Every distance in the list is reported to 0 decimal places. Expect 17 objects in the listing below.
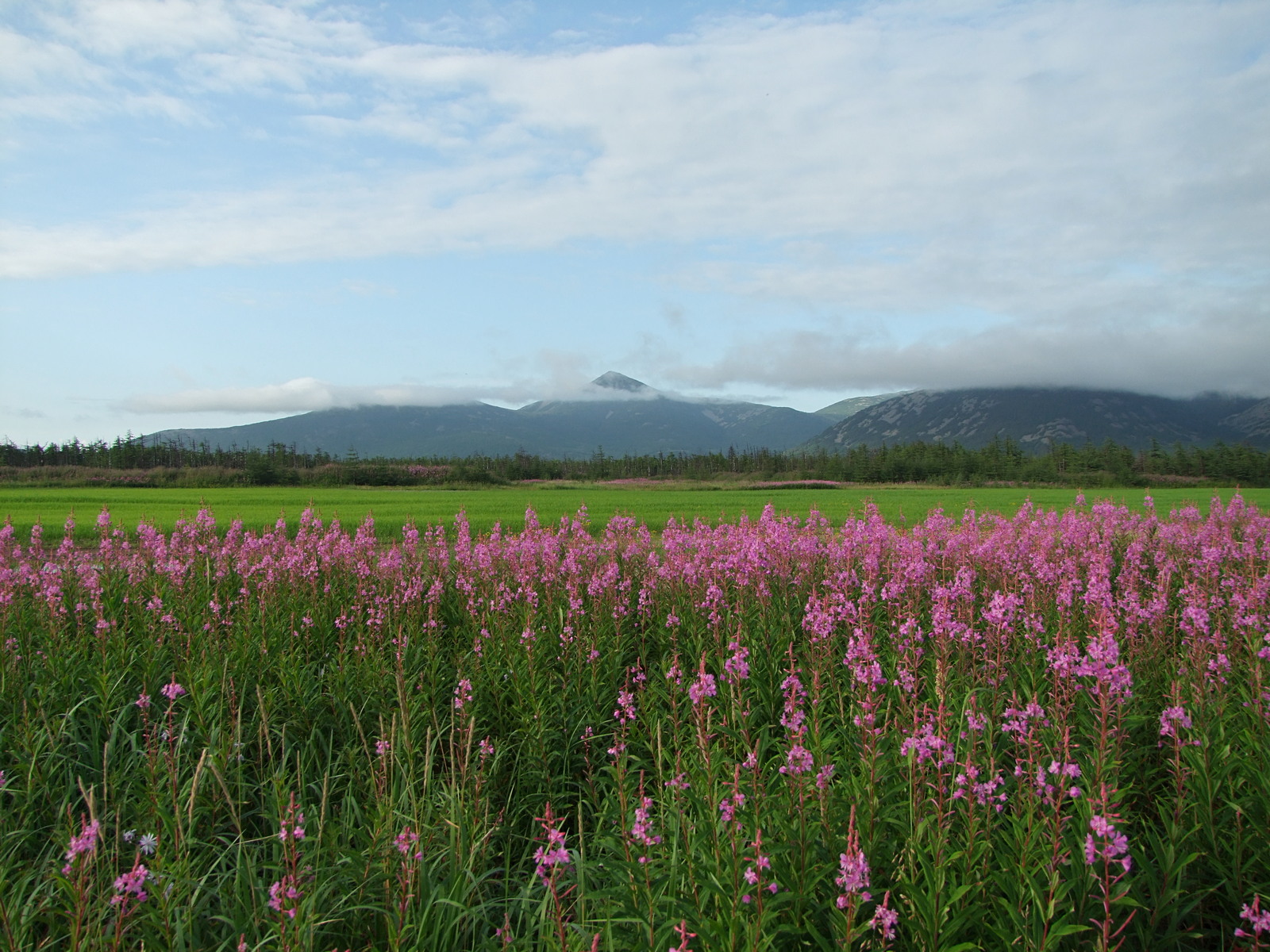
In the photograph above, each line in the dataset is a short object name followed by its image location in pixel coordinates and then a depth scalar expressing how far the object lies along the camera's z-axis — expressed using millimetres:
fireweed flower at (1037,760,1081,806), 2682
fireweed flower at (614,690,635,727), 4477
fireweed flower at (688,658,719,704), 3336
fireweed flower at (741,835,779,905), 2402
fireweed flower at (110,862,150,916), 2385
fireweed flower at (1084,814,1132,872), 2375
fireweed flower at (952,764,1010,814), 2906
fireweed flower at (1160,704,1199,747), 3533
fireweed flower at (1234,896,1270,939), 2264
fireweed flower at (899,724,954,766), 3176
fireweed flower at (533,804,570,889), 2488
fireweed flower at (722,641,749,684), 3836
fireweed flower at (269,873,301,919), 2531
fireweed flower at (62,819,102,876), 2326
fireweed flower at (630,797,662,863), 2809
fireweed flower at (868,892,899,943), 2350
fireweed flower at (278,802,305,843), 2622
